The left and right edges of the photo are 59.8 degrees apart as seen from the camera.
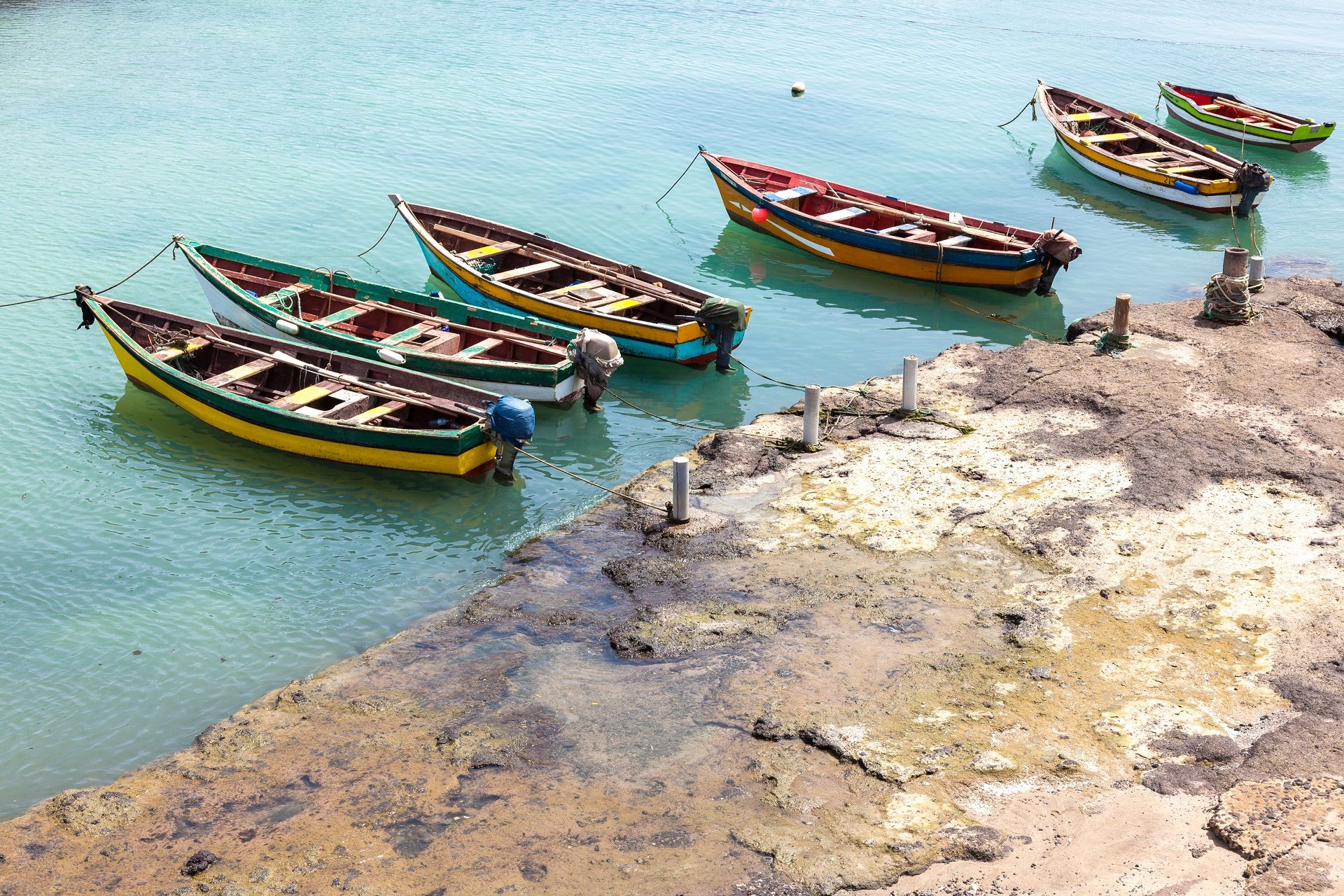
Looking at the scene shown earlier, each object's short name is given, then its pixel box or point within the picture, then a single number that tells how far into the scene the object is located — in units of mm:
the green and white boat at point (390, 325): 16531
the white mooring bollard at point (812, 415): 14719
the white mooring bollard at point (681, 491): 12977
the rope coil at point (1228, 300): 17812
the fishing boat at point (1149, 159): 25641
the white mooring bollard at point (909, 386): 15297
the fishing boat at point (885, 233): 20875
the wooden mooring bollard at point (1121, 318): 16797
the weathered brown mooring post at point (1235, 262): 17984
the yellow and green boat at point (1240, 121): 30609
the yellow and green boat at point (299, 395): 14703
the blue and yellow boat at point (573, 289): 17953
